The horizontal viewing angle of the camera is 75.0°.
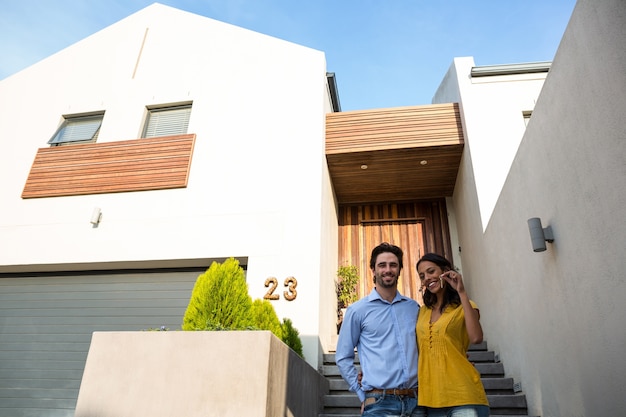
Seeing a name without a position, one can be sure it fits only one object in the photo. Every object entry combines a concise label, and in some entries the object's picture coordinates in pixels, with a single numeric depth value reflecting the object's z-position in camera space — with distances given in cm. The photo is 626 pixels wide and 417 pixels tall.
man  190
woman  177
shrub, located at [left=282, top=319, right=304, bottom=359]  498
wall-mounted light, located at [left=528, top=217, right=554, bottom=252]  308
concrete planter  255
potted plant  718
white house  571
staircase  414
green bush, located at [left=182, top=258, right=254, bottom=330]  409
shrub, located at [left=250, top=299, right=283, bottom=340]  475
